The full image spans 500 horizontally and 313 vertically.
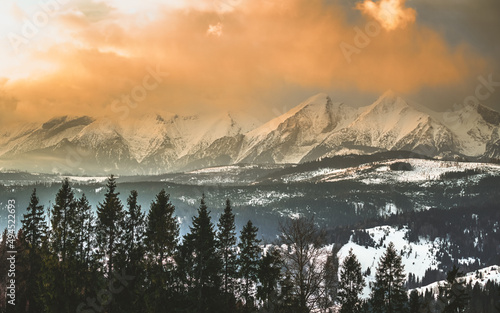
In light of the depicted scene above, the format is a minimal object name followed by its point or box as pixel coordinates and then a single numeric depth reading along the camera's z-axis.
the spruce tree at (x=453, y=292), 66.19
